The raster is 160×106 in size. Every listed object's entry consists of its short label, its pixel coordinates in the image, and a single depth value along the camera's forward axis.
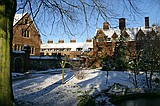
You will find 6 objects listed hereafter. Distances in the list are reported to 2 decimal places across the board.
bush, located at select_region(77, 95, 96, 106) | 6.36
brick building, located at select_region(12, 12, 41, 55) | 25.37
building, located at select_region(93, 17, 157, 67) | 28.51
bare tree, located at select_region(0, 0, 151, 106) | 4.17
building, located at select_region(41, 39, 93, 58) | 46.03
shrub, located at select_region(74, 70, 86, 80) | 14.14
